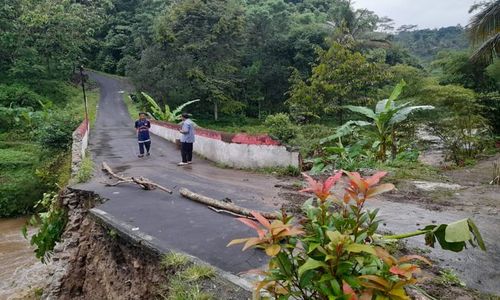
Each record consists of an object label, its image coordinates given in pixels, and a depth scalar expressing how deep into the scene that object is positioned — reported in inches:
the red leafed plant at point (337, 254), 95.7
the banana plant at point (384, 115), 418.3
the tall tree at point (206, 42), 1268.5
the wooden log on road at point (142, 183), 323.5
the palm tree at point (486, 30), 499.5
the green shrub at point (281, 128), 409.4
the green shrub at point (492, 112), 645.2
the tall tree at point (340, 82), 735.7
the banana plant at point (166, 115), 871.1
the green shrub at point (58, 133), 695.1
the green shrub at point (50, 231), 338.6
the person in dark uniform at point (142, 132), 490.3
